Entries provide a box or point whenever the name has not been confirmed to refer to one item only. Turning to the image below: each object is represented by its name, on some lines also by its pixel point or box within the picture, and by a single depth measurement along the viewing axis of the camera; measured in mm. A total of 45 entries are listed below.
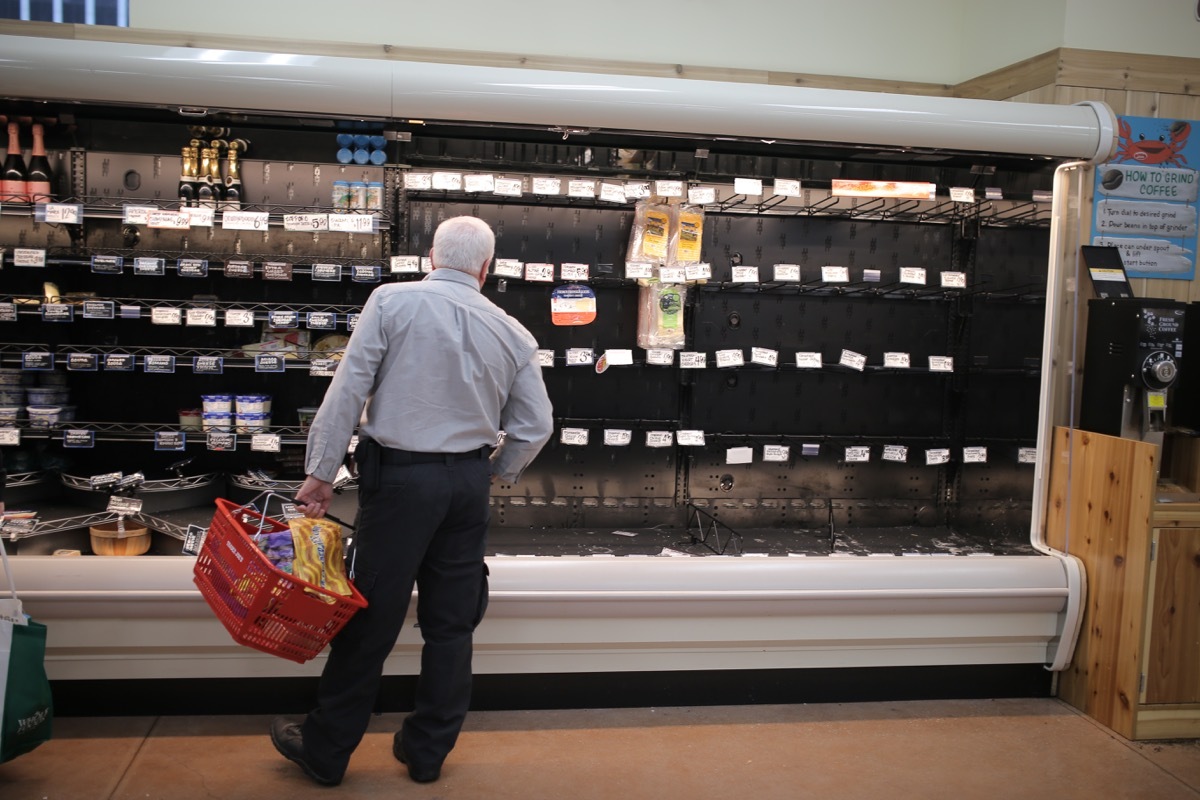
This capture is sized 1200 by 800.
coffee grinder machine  3449
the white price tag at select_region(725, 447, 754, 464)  4230
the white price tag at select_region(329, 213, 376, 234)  3730
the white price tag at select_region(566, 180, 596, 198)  3923
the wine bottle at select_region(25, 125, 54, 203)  3902
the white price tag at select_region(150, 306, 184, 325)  3766
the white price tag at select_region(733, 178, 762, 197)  3752
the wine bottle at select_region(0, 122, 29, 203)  3822
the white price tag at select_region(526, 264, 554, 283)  4027
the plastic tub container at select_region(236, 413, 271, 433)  3867
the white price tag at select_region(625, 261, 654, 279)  4020
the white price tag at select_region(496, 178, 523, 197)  3814
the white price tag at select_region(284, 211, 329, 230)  3703
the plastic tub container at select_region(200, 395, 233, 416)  3867
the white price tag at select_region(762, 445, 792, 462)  4223
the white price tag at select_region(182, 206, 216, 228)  3686
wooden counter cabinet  3314
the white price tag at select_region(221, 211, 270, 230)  3686
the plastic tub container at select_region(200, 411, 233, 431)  3875
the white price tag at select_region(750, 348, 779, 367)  4238
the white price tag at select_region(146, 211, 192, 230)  3650
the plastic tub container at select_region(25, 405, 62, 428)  3834
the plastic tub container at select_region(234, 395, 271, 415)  3877
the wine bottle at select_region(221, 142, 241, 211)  4074
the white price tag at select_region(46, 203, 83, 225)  3631
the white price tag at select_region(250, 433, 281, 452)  3783
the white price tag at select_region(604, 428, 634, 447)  4191
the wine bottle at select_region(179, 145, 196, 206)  4012
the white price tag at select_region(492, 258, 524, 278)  3968
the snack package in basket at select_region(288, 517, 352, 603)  2637
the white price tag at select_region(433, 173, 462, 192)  3863
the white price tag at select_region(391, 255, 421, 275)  3889
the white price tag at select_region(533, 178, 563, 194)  3812
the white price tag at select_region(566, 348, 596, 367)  4113
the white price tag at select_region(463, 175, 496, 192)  3799
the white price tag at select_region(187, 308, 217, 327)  3803
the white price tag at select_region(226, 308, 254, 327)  3779
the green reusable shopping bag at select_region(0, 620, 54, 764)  2535
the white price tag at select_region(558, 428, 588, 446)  4121
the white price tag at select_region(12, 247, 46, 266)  3787
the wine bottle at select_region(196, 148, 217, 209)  4031
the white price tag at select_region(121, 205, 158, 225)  3664
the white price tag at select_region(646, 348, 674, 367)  4121
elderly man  2643
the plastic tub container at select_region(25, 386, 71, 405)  3934
